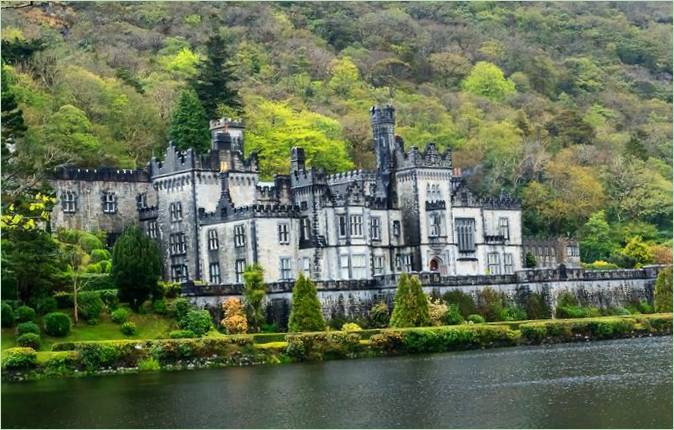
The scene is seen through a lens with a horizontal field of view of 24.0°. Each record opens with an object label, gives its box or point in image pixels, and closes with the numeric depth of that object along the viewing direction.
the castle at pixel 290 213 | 98.50
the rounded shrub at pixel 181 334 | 81.19
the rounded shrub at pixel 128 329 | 81.81
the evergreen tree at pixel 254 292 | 86.81
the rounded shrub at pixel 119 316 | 82.94
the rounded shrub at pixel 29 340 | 76.30
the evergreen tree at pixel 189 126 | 111.50
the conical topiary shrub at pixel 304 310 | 84.56
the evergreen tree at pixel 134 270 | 84.94
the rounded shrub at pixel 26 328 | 77.56
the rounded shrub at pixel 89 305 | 82.69
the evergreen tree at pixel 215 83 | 125.03
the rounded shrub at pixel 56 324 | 79.19
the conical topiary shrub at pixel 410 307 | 87.50
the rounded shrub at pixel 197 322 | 83.62
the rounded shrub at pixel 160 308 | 85.00
